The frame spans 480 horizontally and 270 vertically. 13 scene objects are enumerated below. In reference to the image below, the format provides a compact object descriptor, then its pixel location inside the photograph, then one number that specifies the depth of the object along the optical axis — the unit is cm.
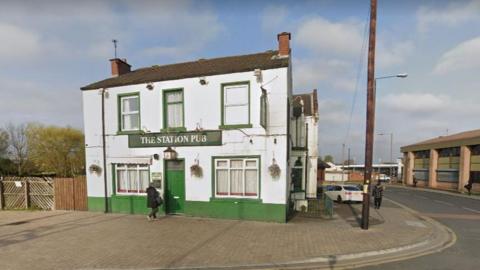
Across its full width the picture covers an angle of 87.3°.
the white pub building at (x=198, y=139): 985
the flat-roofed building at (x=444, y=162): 2741
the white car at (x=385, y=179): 5117
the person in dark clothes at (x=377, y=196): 1448
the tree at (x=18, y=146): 3341
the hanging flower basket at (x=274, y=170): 967
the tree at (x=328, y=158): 10231
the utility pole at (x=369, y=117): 874
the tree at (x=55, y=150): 3306
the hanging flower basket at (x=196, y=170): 1061
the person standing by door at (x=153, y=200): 1010
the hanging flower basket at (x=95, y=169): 1209
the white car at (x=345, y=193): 1736
